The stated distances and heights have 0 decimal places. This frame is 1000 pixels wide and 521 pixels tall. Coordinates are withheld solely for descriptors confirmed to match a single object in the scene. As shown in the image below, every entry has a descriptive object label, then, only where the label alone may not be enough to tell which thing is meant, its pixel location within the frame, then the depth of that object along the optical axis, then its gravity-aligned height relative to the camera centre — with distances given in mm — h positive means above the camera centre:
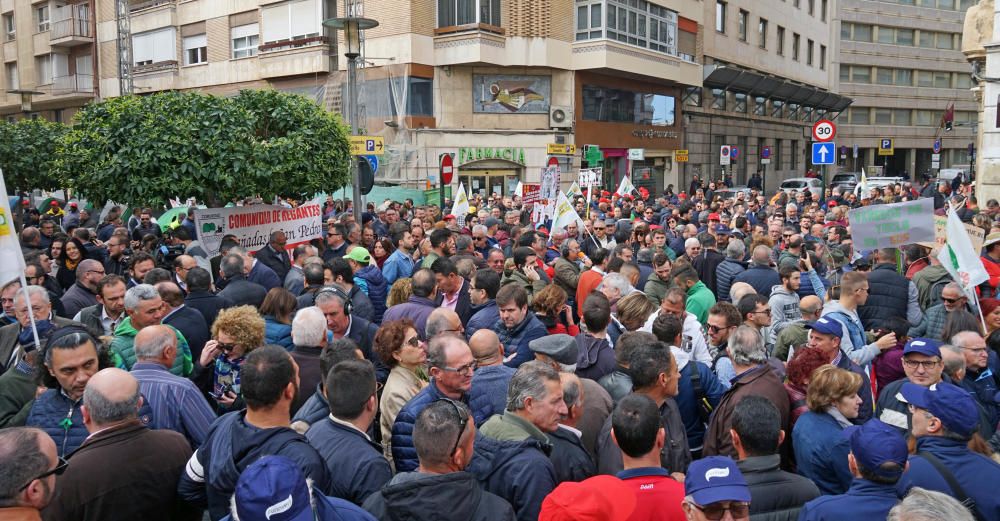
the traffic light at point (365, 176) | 14070 +230
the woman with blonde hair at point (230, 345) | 4875 -976
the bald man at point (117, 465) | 3301 -1193
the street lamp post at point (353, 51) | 11612 +2107
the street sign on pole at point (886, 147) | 41906 +1999
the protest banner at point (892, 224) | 7520 -384
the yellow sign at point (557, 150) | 21172 +1035
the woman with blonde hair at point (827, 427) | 3881 -1234
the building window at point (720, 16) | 36906 +8044
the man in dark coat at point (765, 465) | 3307 -1222
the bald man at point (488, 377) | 4320 -1060
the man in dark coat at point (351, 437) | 3482 -1144
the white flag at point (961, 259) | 6508 -645
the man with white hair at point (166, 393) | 4188 -1091
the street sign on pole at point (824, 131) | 15898 +1103
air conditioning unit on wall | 28984 +2587
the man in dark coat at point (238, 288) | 7133 -902
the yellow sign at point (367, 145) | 12531 +704
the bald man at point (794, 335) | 5645 -1087
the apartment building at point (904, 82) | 57656 +7890
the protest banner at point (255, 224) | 10500 -482
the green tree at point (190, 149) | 10805 +580
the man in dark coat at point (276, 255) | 9672 -823
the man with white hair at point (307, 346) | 4879 -989
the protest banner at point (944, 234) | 7727 -503
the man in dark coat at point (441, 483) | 3004 -1144
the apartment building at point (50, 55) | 39062 +7162
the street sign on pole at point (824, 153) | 15477 +635
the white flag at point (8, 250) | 5234 -391
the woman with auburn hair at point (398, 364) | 4566 -1077
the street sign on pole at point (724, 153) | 28359 +1183
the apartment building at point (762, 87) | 36656 +5043
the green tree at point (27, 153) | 19734 +981
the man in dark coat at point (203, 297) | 6578 -909
